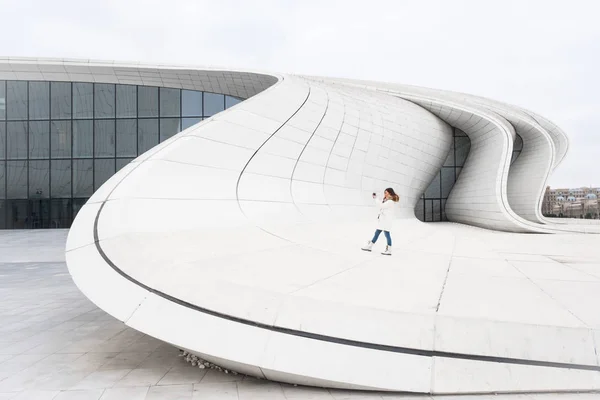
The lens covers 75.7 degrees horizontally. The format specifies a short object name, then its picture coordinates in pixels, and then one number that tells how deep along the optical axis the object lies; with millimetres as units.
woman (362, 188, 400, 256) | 7090
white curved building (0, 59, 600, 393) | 4004
